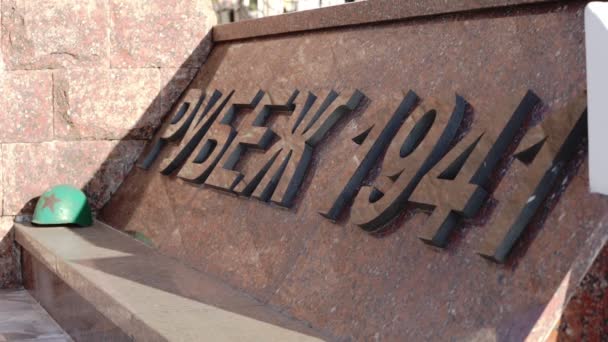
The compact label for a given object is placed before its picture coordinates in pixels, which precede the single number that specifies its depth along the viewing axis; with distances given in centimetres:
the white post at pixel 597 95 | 196
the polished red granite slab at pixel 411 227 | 214
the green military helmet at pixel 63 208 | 491
